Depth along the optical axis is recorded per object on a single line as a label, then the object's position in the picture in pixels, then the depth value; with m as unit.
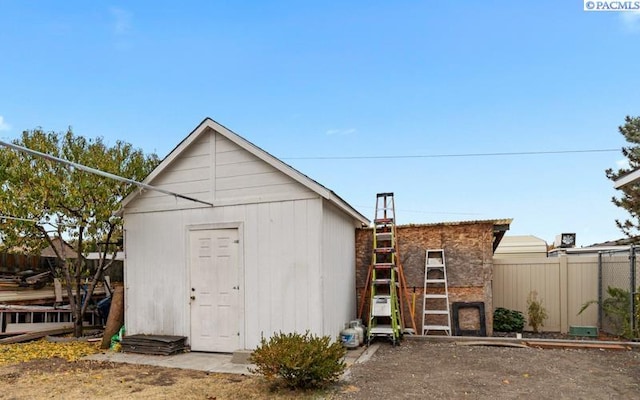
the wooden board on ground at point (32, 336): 8.82
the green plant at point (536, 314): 9.29
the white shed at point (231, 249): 6.86
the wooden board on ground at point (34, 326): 9.20
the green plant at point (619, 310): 7.89
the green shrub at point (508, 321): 9.15
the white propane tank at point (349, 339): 7.42
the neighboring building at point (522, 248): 14.14
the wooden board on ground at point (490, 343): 7.54
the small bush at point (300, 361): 4.85
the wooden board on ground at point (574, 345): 7.24
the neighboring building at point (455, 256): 8.52
